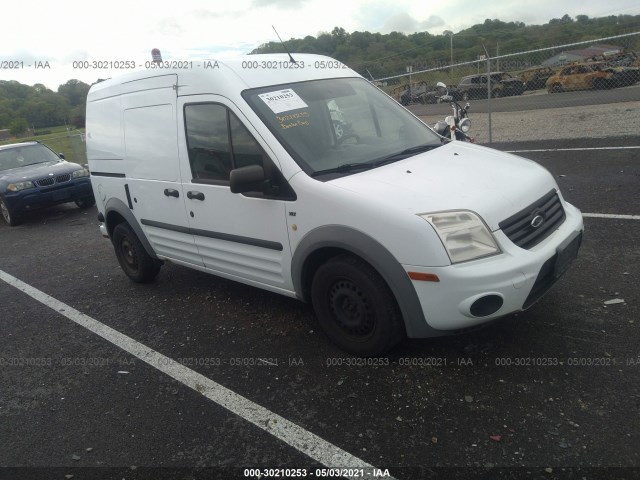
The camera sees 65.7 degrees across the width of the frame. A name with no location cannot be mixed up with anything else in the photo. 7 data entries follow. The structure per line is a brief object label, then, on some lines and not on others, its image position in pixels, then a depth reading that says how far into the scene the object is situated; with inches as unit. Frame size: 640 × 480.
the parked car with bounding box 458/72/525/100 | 583.5
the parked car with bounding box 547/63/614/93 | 561.3
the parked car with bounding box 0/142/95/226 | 370.6
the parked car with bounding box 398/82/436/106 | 590.9
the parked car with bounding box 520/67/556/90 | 613.0
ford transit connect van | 110.0
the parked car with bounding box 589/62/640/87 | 506.0
